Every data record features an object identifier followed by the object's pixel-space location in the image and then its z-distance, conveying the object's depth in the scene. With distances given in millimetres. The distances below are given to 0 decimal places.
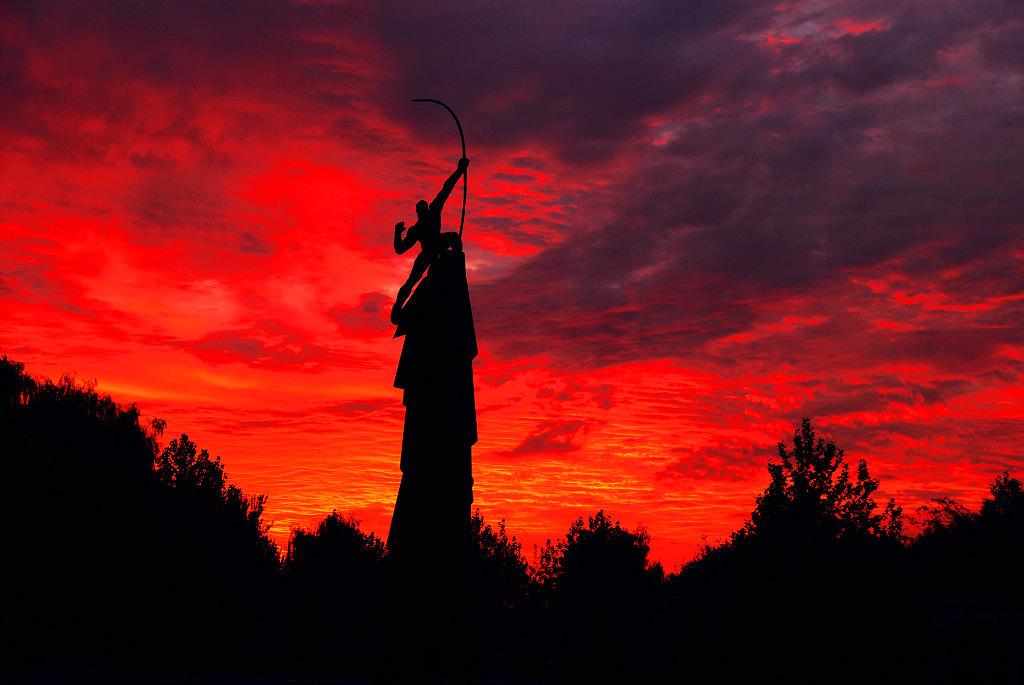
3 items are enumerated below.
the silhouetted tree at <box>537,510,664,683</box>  33969
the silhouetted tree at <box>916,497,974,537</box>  75312
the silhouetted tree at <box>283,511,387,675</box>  23984
